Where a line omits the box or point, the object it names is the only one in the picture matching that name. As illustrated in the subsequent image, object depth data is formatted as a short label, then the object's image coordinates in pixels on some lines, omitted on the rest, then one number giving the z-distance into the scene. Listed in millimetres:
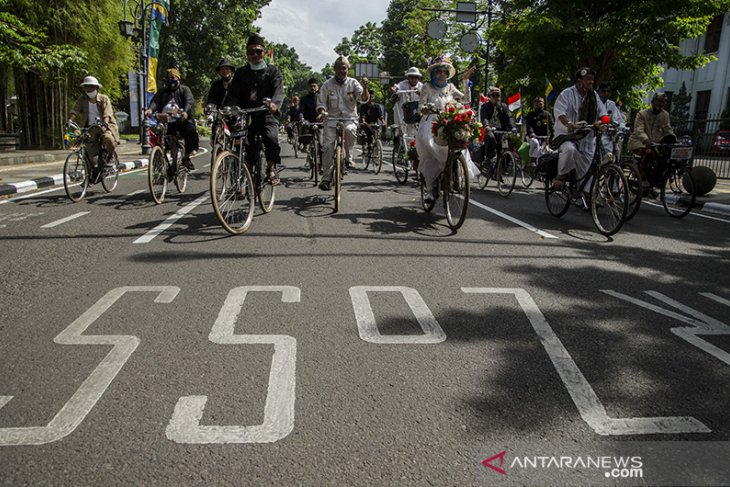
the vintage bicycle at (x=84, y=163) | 8891
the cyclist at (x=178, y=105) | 9102
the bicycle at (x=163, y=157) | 8547
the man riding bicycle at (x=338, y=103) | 8602
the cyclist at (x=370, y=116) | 14367
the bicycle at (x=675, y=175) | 8633
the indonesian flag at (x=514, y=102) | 17264
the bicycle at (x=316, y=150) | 10594
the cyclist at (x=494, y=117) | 11606
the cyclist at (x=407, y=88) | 10125
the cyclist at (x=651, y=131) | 9680
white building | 30953
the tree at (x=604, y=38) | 16625
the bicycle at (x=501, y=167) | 10727
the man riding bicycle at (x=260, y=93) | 7172
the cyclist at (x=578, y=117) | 7570
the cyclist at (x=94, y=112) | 9250
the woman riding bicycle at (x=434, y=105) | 7234
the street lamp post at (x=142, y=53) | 20438
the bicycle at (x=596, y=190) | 6672
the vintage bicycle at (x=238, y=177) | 6152
